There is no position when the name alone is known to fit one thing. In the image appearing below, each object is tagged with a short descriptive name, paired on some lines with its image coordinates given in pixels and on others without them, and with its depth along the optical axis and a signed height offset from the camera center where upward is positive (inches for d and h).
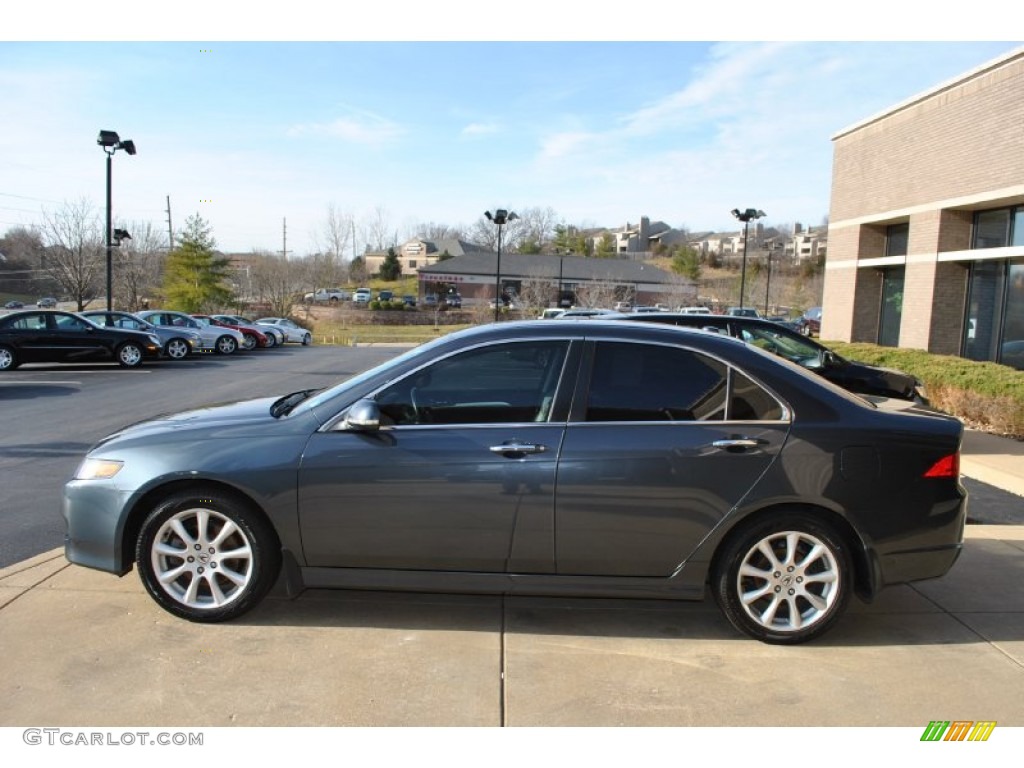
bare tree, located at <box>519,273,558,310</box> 2544.3 +38.3
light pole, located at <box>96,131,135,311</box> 862.5 +169.4
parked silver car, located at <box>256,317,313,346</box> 1400.1 -73.0
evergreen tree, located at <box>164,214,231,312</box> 1808.6 +38.6
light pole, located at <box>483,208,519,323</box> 1330.0 +157.6
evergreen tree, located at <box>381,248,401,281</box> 4237.2 +168.9
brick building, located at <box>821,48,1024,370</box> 560.4 +87.4
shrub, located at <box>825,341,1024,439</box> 384.6 -38.9
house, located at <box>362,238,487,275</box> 4600.6 +284.3
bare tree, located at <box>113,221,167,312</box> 1860.2 +43.3
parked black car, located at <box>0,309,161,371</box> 685.9 -55.0
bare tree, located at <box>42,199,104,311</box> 1445.6 +50.1
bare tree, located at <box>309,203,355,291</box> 3051.2 +133.0
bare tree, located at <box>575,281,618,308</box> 2428.6 +36.5
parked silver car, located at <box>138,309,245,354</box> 968.3 -56.6
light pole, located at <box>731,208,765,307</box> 1274.6 +169.5
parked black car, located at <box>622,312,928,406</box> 338.0 -22.2
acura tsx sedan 142.3 -37.2
